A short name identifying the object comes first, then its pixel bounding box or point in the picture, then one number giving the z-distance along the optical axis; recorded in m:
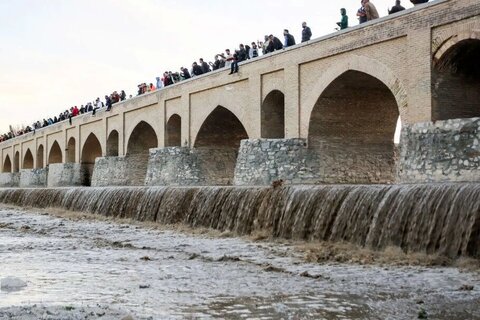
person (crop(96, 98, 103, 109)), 32.72
